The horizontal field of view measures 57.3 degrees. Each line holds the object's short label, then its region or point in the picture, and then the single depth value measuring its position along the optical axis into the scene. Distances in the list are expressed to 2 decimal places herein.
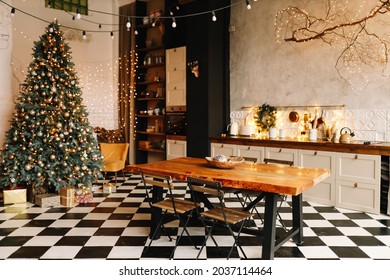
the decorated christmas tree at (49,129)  5.72
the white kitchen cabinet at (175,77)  7.82
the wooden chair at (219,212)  3.28
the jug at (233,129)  7.13
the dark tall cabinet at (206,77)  7.09
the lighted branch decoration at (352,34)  5.61
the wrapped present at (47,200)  5.59
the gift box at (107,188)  6.56
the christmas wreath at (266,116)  6.90
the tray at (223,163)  3.99
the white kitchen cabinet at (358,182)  5.05
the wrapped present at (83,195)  5.78
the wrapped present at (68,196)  5.62
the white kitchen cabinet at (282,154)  5.92
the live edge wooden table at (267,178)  3.22
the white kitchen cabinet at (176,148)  7.70
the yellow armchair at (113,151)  7.65
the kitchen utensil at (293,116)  6.61
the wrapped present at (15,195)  5.71
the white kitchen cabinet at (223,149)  6.81
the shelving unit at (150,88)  8.70
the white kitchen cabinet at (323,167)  5.50
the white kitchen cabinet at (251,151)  6.41
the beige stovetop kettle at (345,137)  5.54
